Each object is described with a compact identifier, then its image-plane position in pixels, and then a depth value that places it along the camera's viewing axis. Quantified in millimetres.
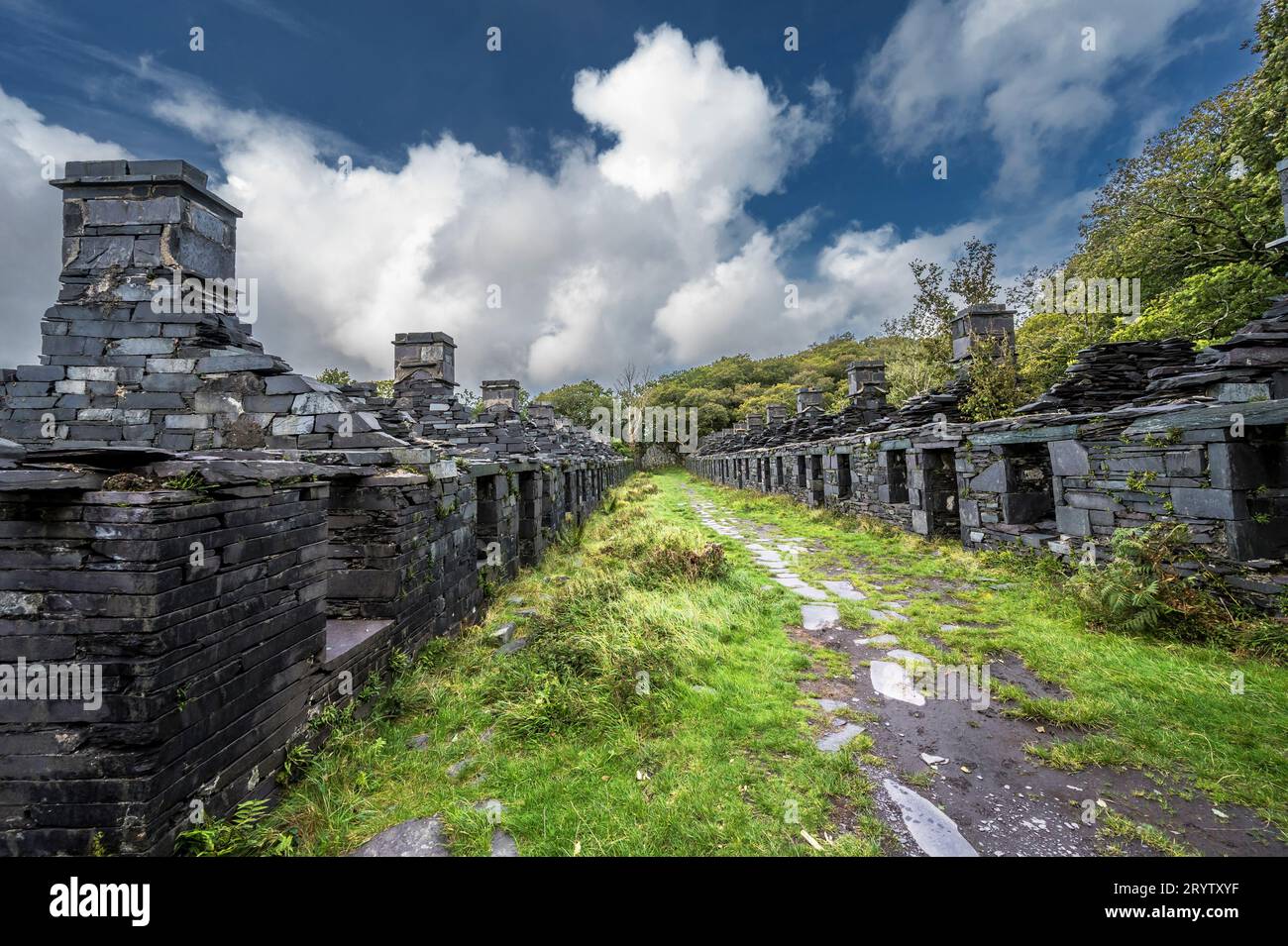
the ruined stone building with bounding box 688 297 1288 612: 4750
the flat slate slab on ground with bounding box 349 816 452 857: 2572
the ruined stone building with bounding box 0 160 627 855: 2131
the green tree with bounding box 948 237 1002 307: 23422
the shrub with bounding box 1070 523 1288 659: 4480
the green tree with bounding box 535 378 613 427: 52781
